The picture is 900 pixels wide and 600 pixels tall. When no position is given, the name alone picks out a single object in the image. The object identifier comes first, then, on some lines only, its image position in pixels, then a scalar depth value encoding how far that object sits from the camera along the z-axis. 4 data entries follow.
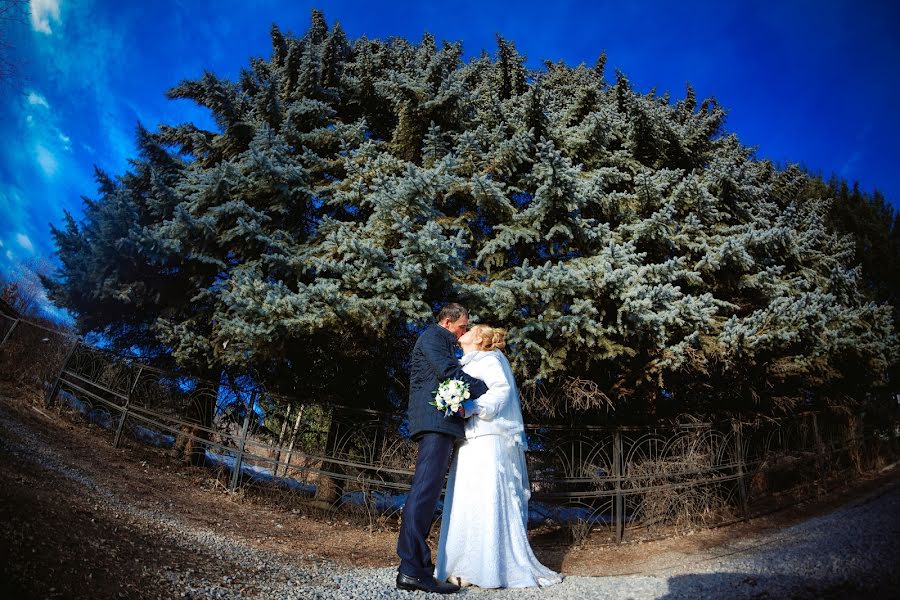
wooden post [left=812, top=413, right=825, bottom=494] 6.69
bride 3.55
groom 3.39
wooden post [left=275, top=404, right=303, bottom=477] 6.44
